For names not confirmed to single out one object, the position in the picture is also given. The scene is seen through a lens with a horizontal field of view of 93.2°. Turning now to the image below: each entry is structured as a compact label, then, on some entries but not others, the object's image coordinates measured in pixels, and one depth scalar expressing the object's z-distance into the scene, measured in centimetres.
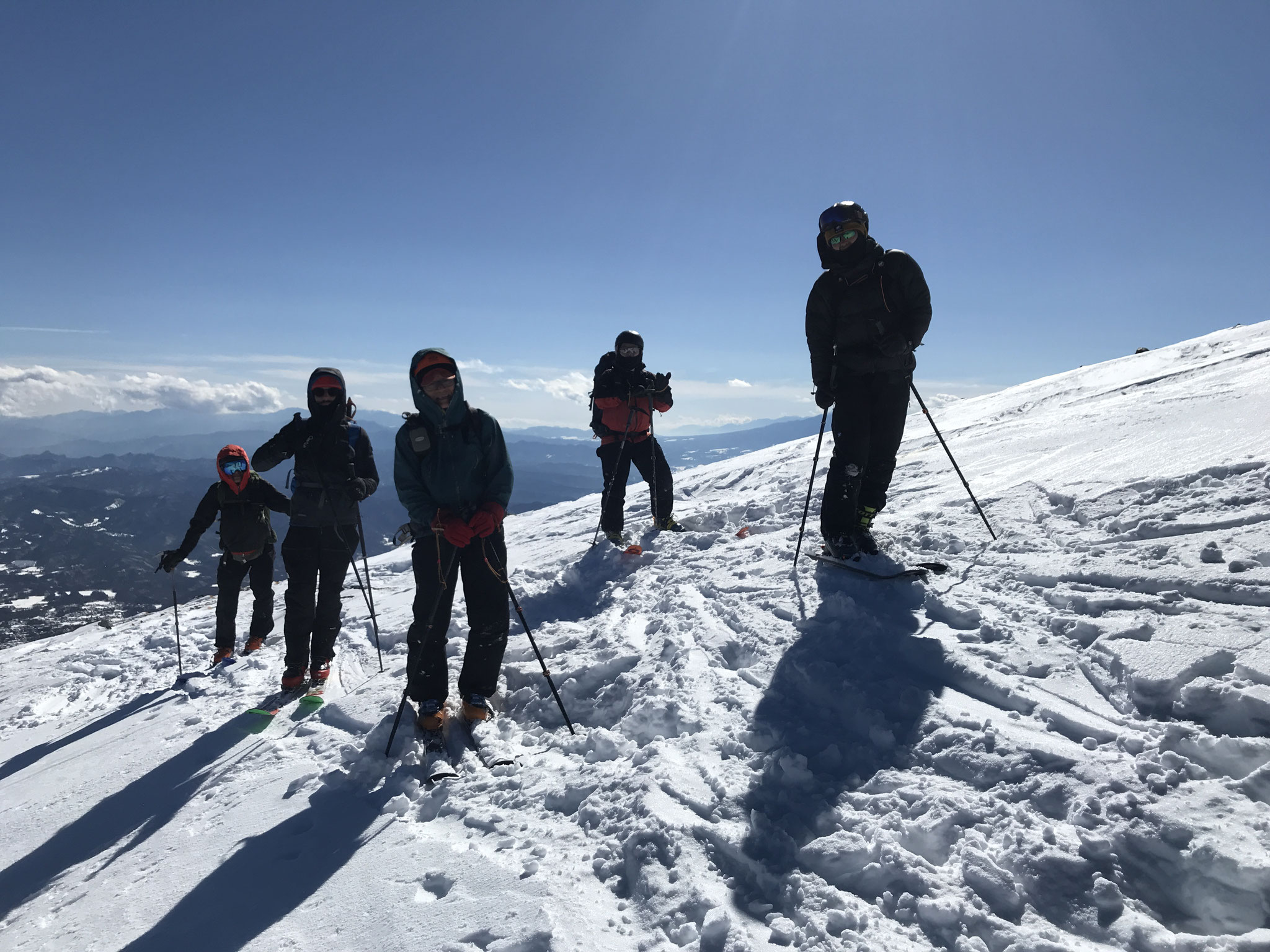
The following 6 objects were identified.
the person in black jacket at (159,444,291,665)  784
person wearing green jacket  474
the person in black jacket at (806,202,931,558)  570
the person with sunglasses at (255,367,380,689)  626
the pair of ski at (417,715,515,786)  419
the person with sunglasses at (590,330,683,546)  884
